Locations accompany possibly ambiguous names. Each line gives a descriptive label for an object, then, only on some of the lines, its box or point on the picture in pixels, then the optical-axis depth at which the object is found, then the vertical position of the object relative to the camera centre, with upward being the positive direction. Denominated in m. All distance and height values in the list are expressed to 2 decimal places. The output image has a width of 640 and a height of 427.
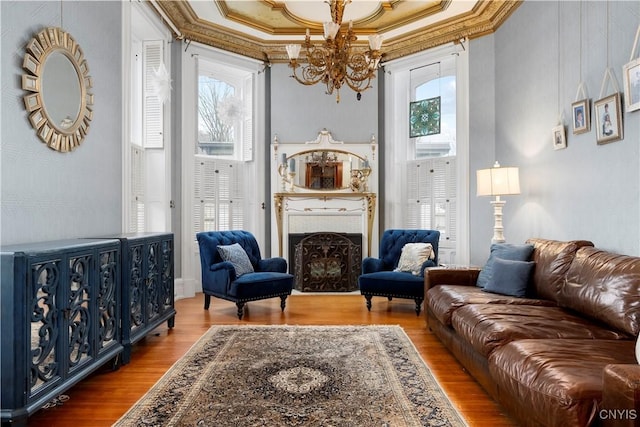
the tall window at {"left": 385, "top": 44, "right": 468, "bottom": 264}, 5.48 +1.00
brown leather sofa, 1.51 -0.68
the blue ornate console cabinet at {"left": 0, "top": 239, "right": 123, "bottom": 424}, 1.88 -0.57
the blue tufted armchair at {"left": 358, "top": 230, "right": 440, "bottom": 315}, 4.43 -0.70
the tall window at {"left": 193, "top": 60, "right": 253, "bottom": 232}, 5.66 +1.07
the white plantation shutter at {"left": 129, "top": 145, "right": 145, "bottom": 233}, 4.55 +0.32
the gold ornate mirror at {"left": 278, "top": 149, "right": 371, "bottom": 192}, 6.12 +0.72
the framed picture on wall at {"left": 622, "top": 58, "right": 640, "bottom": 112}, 2.63 +0.89
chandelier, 3.54 +1.51
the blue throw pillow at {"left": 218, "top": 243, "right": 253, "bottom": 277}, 4.51 -0.49
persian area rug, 2.14 -1.12
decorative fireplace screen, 5.76 -0.69
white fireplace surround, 5.95 +0.01
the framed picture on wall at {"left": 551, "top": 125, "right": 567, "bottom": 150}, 3.66 +0.73
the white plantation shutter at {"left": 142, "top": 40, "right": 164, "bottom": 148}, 4.99 +1.41
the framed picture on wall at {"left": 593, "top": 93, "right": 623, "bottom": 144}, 2.87 +0.72
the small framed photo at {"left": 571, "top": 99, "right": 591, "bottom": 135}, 3.28 +0.83
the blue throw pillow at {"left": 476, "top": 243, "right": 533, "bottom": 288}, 3.42 -0.37
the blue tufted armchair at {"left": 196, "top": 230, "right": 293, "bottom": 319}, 4.28 -0.70
